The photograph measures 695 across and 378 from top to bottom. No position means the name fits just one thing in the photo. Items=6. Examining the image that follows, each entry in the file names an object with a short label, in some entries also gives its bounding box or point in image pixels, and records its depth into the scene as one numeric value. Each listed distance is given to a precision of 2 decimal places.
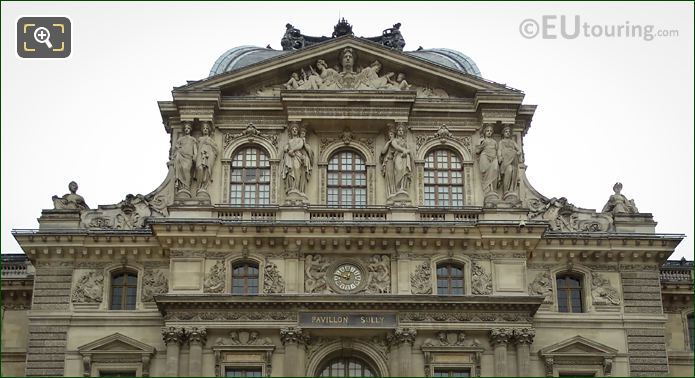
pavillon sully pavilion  39.91
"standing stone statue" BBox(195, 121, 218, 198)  42.59
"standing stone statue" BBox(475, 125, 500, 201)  42.88
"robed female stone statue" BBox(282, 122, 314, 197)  42.47
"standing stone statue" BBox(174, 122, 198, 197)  42.38
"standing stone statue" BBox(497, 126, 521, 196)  42.75
